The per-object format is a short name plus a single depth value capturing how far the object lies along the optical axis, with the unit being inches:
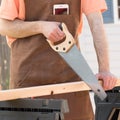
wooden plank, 119.7
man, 138.3
